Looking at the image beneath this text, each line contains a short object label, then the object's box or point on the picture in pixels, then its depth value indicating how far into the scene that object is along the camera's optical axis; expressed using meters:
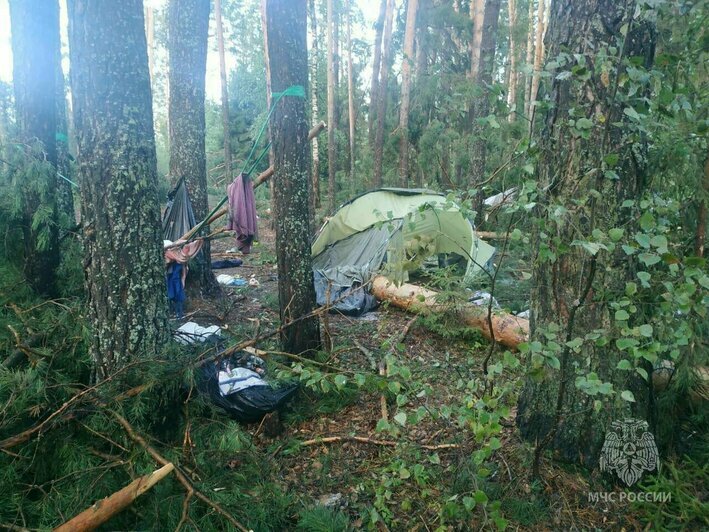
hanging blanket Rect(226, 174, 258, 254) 4.80
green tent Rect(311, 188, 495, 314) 6.70
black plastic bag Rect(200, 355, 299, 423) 3.26
